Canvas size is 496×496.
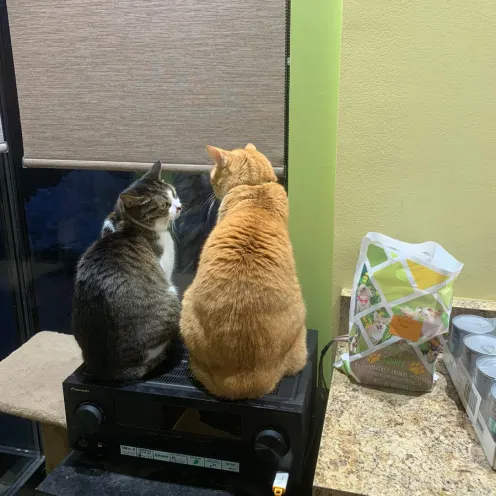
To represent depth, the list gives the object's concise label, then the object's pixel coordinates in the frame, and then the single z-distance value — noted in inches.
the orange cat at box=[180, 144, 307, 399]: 35.7
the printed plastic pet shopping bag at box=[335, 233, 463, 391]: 37.0
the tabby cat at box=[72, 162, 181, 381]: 39.9
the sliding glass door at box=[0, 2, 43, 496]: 61.4
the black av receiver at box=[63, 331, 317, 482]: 35.1
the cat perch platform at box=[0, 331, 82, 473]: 48.4
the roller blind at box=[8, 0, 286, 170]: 49.3
